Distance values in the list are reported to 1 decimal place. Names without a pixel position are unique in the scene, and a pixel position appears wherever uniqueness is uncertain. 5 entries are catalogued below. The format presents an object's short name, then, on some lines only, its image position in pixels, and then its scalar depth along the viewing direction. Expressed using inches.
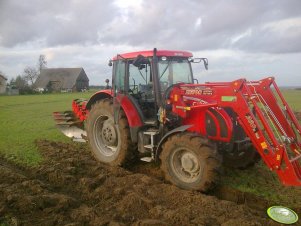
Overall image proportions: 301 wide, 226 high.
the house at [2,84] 2881.4
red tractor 215.2
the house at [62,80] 2881.4
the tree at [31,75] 3304.6
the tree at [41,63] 3427.7
